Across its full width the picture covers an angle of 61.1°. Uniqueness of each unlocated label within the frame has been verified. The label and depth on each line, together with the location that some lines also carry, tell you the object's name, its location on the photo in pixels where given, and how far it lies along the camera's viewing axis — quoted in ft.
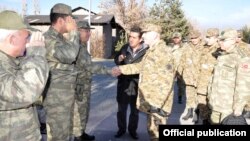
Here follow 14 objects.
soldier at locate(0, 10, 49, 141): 4.18
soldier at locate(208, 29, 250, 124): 8.20
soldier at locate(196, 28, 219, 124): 12.95
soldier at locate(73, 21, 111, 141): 10.41
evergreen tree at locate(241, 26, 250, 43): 67.79
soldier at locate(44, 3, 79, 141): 7.69
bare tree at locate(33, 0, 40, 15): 102.23
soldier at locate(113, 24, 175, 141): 8.77
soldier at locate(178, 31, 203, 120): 15.20
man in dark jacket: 11.27
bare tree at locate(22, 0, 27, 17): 90.59
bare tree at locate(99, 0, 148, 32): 91.50
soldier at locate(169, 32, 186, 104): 17.85
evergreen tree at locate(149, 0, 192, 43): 66.29
